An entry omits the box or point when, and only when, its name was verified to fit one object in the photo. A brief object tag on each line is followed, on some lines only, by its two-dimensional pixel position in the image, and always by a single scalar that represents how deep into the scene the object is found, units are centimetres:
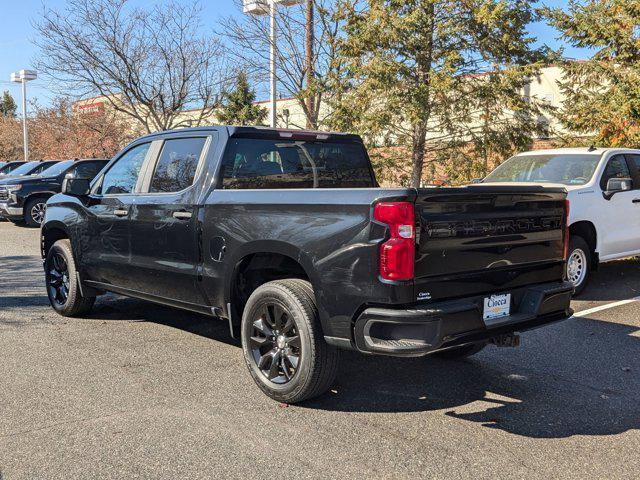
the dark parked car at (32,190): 1602
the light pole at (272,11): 1622
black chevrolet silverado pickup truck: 367
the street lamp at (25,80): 3366
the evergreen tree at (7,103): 7784
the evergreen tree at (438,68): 1272
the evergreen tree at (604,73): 1213
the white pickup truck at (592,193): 790
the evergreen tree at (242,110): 2609
